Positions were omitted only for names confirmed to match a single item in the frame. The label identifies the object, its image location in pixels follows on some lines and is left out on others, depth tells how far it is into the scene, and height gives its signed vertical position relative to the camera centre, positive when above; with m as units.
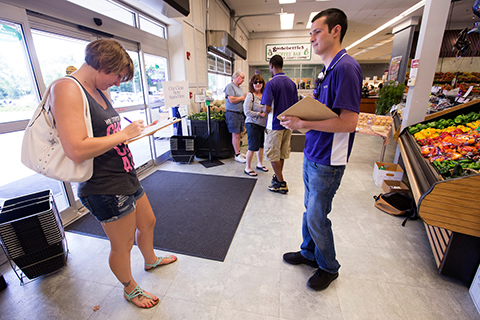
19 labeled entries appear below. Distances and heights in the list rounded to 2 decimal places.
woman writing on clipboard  0.94 -0.21
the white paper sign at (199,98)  3.91 -0.07
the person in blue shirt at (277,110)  2.68 -0.20
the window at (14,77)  1.87 +0.16
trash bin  4.16 -0.97
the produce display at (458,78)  7.81 +0.47
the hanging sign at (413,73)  3.11 +0.26
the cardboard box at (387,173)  3.11 -1.12
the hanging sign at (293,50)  9.25 +1.75
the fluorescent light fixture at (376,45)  10.78 +2.52
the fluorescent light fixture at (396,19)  6.42 +2.46
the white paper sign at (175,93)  3.41 +0.02
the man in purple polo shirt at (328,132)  1.15 -0.23
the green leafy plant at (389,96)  5.20 -0.09
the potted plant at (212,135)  4.31 -0.79
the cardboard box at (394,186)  2.82 -1.20
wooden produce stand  1.38 -0.80
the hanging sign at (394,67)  7.92 +0.88
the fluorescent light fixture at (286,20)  7.44 +2.56
